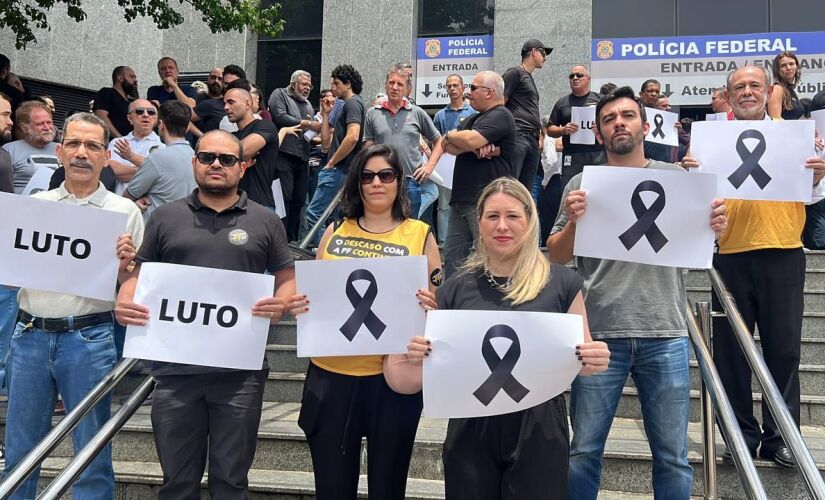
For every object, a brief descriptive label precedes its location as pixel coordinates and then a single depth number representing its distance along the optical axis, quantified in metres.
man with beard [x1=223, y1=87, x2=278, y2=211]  5.79
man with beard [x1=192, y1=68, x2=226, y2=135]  8.21
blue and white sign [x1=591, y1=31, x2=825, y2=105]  15.76
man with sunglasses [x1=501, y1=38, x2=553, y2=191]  6.18
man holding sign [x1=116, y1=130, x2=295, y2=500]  3.39
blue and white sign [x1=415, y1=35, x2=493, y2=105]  15.84
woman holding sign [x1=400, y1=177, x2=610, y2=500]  2.90
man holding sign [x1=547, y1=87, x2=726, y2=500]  3.42
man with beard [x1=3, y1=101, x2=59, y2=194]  5.93
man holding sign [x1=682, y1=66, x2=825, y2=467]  4.17
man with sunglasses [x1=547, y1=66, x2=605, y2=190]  7.56
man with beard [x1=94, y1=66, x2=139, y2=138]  8.63
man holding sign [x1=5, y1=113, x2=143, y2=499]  3.77
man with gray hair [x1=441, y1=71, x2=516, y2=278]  5.52
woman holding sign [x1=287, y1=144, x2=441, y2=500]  3.36
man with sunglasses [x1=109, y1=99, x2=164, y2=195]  5.98
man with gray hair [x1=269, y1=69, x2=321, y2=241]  8.06
